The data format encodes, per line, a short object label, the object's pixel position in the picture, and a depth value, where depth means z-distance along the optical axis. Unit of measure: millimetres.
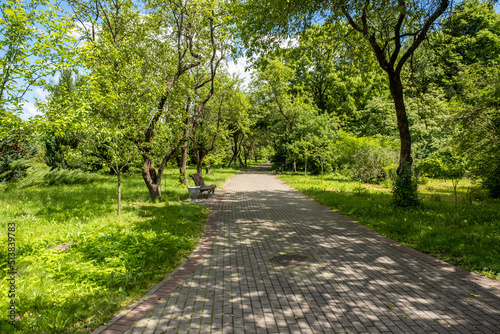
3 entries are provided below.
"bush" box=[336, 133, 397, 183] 19062
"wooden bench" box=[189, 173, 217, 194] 14169
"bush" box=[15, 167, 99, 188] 14845
